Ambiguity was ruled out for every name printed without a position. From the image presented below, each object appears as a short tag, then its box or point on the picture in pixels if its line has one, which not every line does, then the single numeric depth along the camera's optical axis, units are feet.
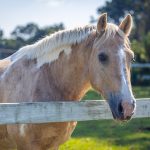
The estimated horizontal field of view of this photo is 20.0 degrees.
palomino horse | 12.93
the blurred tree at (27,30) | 199.94
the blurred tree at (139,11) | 140.77
